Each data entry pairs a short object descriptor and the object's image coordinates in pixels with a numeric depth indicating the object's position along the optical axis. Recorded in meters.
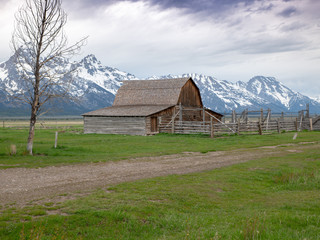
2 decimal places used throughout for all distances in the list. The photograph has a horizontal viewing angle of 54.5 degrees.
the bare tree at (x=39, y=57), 18.92
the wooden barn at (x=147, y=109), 38.94
